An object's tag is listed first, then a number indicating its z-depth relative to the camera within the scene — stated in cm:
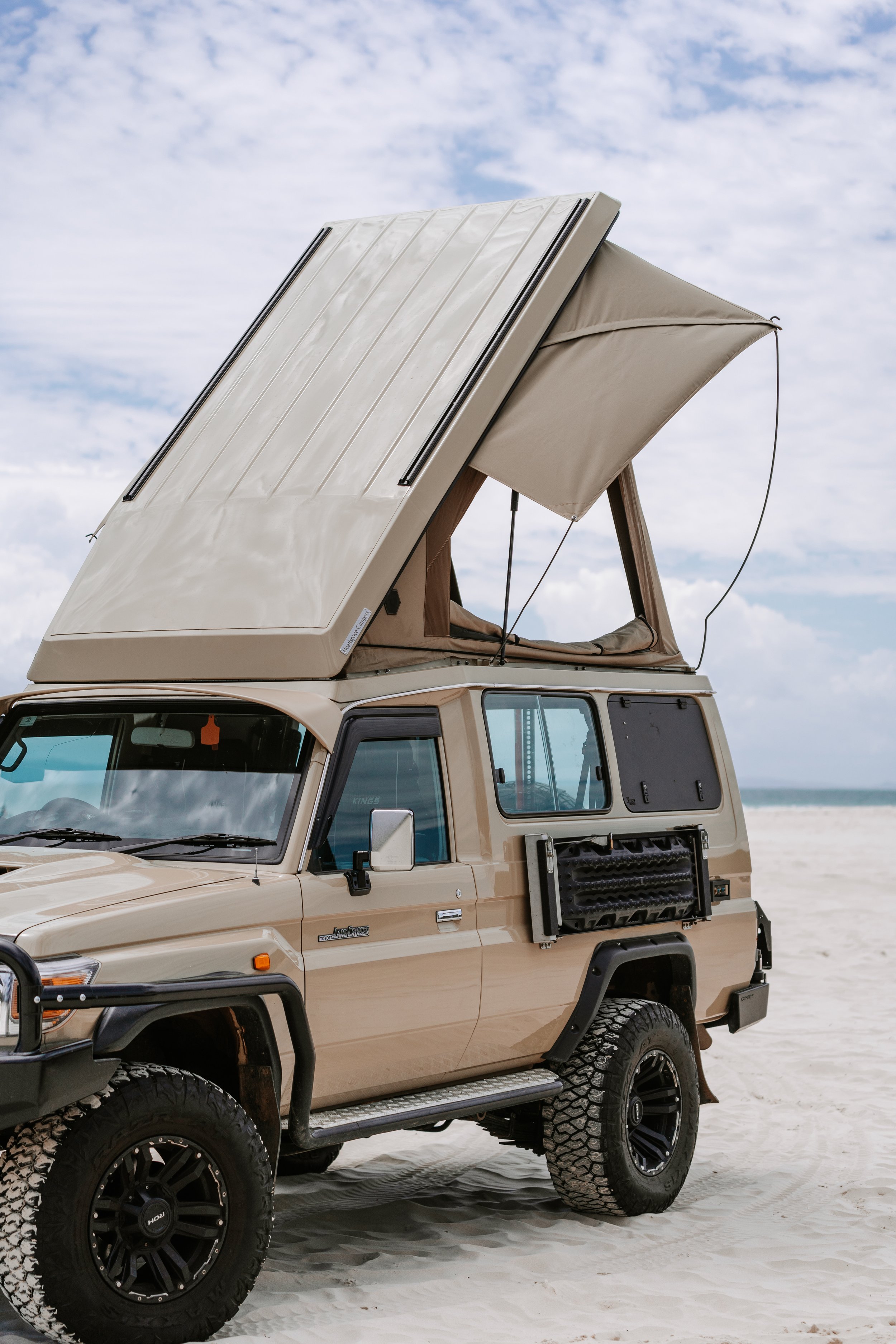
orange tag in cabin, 579
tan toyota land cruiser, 488
